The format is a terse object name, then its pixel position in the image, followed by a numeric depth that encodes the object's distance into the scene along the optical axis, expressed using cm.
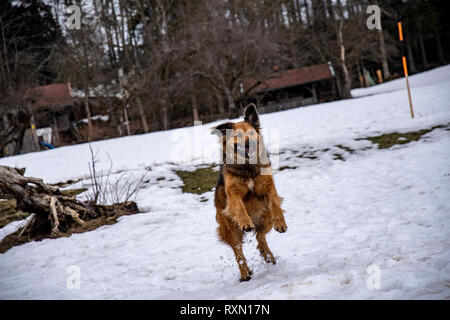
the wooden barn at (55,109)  2067
